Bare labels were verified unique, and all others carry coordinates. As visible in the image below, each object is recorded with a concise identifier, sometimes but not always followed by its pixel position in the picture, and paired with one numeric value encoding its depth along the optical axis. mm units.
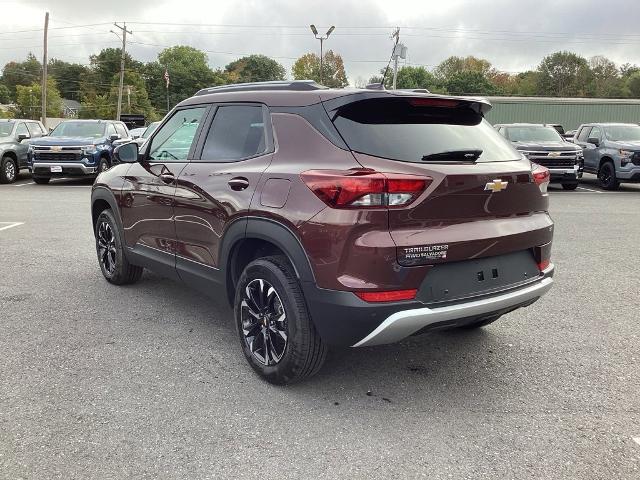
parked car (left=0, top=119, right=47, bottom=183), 16047
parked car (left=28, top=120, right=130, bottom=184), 15211
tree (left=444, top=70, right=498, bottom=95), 87688
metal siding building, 34688
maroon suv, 2855
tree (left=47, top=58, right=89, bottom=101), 114312
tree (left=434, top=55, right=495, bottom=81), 104250
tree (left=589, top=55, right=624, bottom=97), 89062
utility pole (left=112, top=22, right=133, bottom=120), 54678
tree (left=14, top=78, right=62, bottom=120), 74750
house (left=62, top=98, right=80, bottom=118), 94250
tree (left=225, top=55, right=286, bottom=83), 109438
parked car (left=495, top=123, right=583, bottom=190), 14516
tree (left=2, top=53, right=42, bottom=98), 111688
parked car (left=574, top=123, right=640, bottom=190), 14617
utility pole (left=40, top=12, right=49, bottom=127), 41500
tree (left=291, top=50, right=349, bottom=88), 85675
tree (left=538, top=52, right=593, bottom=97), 95938
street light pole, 35094
